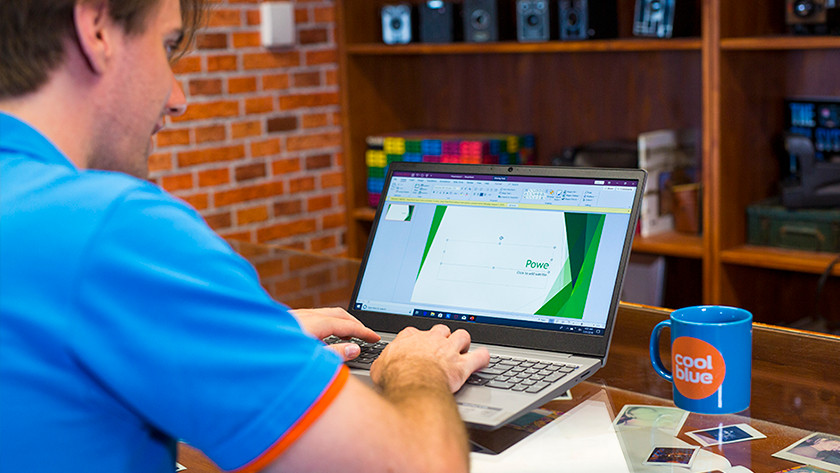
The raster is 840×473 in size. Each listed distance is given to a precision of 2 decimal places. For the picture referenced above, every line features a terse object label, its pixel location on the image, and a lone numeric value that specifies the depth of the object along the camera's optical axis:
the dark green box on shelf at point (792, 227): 2.52
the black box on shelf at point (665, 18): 2.67
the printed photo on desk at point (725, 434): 1.04
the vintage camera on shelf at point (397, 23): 3.23
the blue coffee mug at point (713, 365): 1.10
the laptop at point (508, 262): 1.21
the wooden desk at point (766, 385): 1.05
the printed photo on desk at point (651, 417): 1.09
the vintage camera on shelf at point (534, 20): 2.90
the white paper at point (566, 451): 0.99
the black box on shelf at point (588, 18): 2.83
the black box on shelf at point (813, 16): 2.39
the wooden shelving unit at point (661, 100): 2.60
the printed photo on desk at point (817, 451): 0.98
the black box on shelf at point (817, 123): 2.65
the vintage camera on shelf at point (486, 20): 3.03
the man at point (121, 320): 0.69
